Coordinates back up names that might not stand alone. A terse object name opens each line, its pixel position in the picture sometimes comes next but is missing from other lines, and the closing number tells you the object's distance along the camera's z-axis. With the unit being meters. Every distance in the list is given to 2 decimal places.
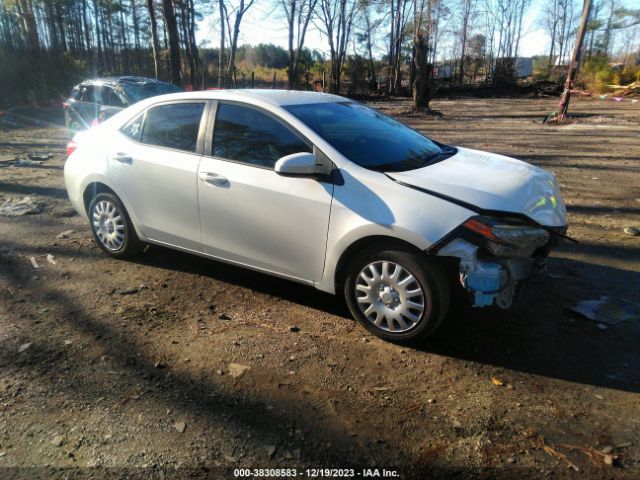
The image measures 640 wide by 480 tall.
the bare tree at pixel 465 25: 57.00
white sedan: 3.25
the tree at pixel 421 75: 21.66
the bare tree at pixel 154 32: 24.11
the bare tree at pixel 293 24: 35.91
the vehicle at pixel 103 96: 11.48
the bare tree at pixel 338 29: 43.69
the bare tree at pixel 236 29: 28.91
